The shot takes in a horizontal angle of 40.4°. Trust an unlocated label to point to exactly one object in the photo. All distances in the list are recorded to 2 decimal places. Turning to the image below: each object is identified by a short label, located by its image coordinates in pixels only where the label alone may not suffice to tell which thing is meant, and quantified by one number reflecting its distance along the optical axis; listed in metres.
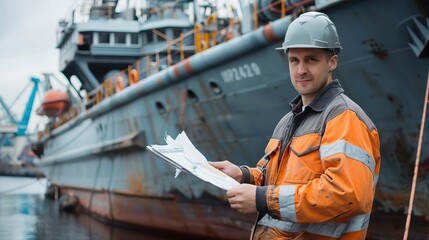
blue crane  48.19
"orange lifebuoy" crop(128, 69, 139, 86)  11.54
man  1.68
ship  5.99
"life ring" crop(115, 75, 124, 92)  12.30
